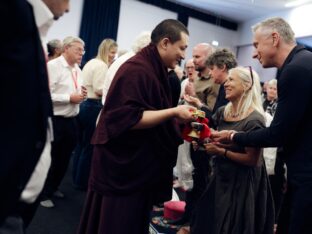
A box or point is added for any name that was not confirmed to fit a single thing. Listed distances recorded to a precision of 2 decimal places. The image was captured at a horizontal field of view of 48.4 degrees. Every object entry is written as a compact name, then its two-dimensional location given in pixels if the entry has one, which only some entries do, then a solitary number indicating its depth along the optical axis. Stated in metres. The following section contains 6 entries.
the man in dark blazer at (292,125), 1.54
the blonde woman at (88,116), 3.41
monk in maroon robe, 1.56
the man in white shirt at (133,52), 2.54
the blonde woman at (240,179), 1.96
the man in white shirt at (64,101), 2.84
